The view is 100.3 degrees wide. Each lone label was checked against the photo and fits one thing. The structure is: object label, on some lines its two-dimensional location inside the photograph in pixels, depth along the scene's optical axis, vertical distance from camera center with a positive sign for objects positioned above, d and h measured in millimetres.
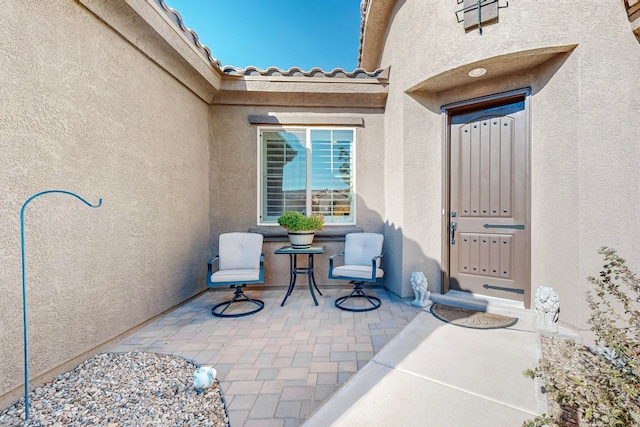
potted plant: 3996 -226
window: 4699 +700
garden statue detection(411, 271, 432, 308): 3580 -1056
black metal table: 3865 -754
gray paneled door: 3287 +143
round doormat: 2932 -1248
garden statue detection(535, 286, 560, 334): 2738 -1016
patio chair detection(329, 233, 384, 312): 3611 -788
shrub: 1218 -903
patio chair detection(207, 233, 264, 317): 3557 -744
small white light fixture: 3200 +1709
